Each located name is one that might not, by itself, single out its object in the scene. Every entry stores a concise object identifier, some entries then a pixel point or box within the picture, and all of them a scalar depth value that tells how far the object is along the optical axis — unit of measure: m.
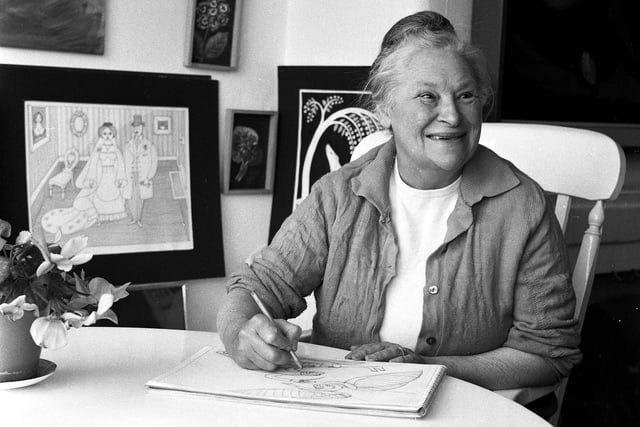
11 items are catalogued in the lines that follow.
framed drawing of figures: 2.34
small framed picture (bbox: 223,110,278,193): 2.75
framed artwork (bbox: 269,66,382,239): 2.71
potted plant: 1.06
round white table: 1.02
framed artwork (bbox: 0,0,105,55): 2.26
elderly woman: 1.58
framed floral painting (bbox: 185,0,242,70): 2.62
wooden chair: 1.76
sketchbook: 1.05
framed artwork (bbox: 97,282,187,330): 2.55
